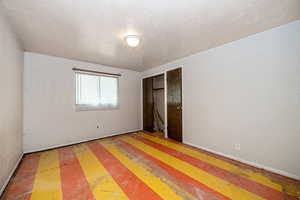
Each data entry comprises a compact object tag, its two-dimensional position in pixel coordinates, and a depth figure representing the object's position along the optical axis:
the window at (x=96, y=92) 3.45
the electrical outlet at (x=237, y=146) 2.31
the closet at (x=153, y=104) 4.67
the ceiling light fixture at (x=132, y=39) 2.13
